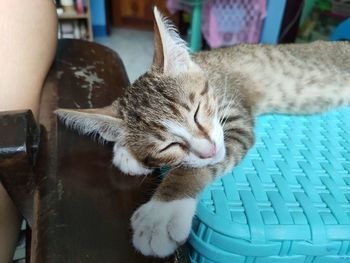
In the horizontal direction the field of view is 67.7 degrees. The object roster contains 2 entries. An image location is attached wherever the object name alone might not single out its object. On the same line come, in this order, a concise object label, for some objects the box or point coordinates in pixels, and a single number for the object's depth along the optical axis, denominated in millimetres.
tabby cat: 115
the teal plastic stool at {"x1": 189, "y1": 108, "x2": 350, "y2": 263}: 109
